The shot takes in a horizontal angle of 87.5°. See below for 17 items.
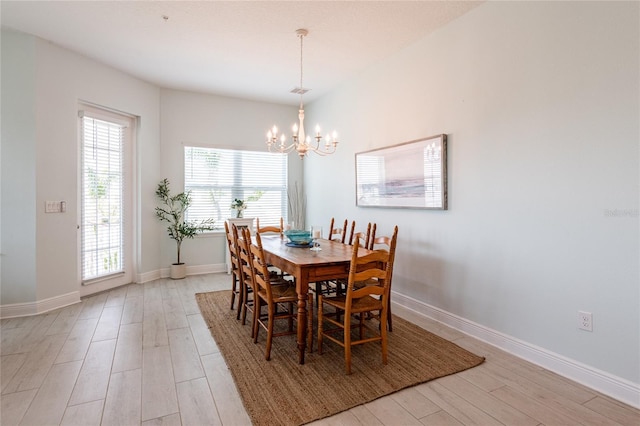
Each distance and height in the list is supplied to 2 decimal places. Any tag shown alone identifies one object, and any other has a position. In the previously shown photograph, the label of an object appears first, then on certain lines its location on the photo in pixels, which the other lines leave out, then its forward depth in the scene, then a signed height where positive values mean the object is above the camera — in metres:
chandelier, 3.32 +0.77
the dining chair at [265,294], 2.60 -0.69
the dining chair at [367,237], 3.56 -0.27
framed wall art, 3.34 +0.41
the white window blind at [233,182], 5.57 +0.52
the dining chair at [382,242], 2.69 -0.37
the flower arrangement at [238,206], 5.62 +0.10
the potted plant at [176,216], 5.17 -0.06
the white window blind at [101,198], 4.28 +0.20
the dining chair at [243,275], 3.05 -0.62
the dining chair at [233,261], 3.59 -0.54
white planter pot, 5.17 -0.91
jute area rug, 2.02 -1.15
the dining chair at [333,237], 3.76 -0.30
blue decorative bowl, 3.40 -0.25
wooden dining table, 2.52 -0.44
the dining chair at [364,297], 2.37 -0.65
